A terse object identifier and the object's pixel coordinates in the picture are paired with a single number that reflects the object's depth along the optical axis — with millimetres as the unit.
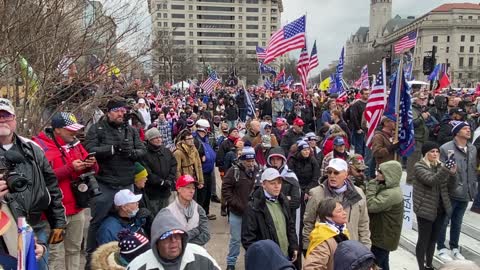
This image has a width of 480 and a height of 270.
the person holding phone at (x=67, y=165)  4086
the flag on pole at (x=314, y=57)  14722
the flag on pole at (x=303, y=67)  11427
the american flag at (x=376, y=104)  7043
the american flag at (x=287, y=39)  12242
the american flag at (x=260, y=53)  21666
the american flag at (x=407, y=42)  16172
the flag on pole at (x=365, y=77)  16369
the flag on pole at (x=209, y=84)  21422
